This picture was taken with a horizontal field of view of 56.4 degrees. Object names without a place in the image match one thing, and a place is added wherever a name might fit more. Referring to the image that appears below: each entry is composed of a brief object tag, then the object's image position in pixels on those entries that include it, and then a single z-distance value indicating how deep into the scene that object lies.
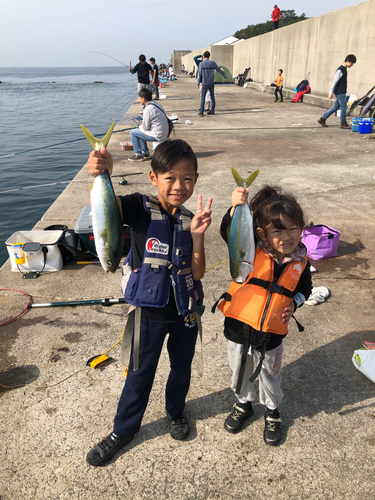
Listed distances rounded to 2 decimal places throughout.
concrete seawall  13.39
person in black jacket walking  10.83
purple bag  4.49
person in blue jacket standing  13.58
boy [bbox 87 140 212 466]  1.94
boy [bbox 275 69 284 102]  19.06
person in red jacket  23.42
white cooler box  4.35
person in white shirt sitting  8.07
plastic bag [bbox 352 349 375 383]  2.80
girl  2.12
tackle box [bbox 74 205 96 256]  4.63
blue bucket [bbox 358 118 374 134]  10.91
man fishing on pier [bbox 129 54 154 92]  14.33
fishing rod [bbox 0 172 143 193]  7.78
